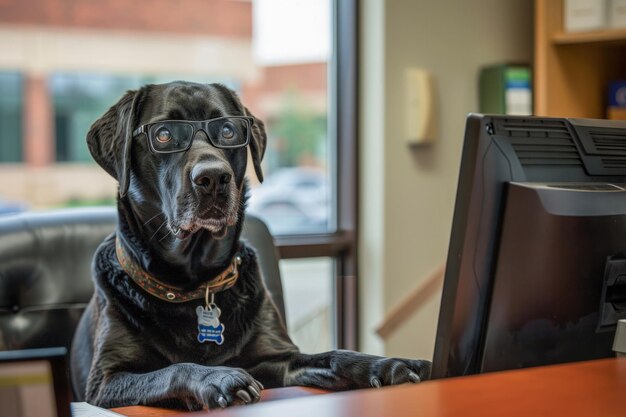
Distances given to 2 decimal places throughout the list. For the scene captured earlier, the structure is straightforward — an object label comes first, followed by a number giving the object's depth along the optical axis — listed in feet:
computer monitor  3.75
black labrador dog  4.17
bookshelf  10.47
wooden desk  3.15
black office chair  5.61
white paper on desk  3.55
